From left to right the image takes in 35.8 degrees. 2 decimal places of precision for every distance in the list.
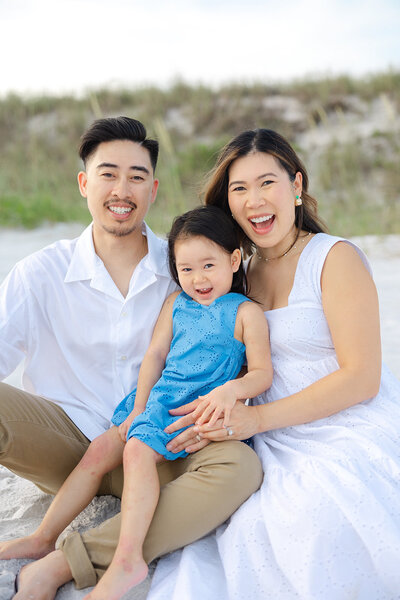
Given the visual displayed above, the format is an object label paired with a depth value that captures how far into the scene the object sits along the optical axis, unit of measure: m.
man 2.48
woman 1.91
